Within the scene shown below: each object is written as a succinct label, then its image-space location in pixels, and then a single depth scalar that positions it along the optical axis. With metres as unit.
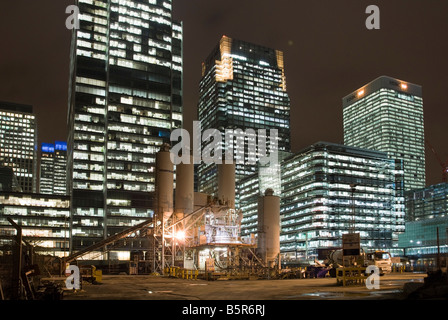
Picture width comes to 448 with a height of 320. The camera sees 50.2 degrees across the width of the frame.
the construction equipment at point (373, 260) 58.23
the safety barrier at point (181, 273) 57.73
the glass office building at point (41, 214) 166.00
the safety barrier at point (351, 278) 37.52
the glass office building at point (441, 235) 194.12
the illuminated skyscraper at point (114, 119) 176.62
